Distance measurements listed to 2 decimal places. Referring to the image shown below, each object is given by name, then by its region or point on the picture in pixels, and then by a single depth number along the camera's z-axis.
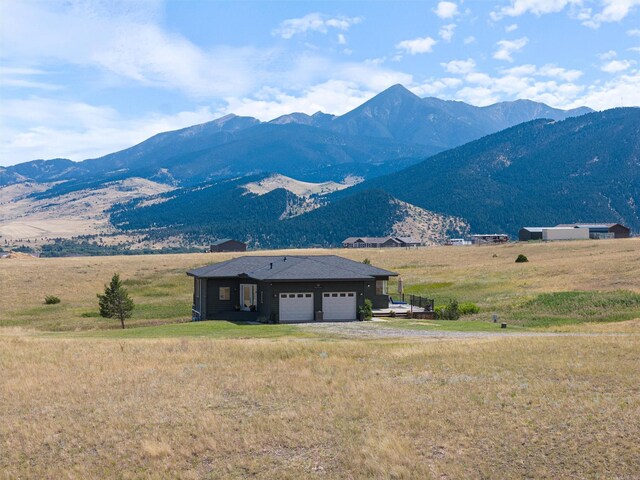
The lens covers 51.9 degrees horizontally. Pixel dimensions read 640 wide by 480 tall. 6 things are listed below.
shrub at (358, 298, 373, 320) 49.56
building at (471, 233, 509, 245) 181.15
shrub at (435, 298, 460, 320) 51.09
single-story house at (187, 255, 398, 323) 48.84
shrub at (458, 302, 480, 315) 52.56
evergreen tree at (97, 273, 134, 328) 53.97
